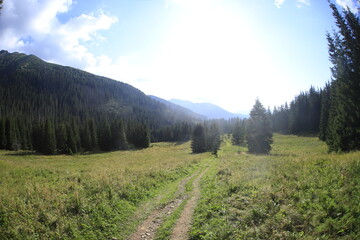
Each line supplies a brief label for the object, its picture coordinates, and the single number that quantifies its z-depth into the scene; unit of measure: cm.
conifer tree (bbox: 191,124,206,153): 5980
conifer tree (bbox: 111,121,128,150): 7806
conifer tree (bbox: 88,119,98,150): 7725
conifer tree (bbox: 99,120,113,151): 7756
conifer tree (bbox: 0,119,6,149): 6906
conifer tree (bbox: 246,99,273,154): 4019
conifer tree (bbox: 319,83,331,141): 5582
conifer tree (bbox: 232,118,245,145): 8081
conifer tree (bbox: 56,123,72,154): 6512
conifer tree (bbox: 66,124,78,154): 6544
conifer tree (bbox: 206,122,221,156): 6087
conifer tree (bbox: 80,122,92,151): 7494
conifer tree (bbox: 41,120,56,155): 6283
